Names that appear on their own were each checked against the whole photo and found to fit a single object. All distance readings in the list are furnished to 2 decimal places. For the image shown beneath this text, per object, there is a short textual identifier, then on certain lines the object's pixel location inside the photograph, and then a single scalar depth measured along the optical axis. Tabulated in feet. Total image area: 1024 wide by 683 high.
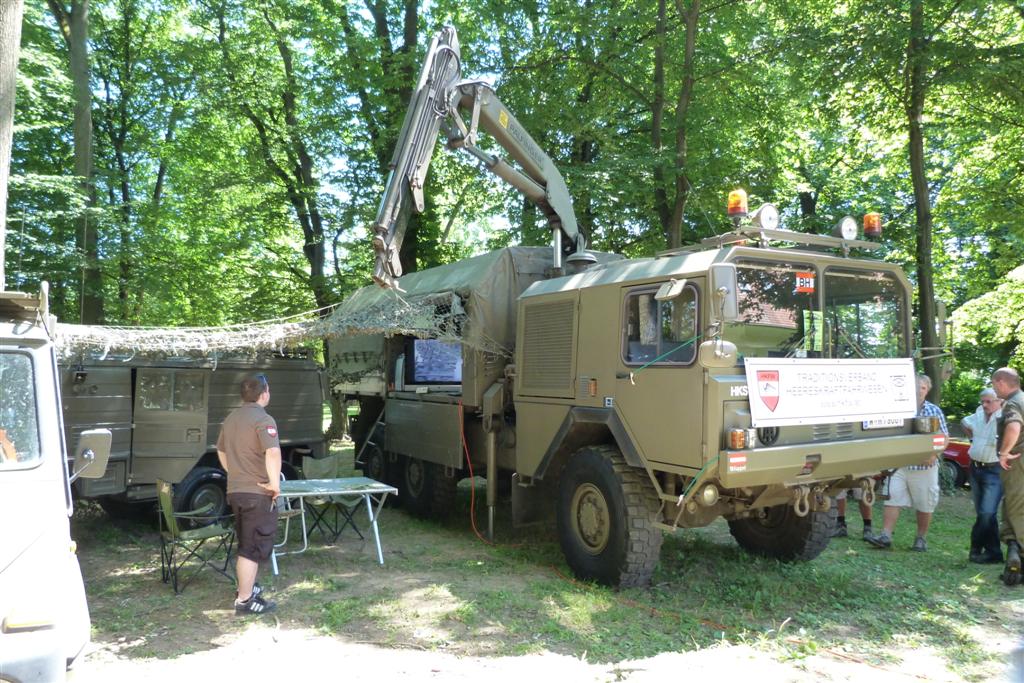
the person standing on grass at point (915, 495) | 25.53
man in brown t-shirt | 18.61
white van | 9.68
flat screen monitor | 32.14
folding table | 22.64
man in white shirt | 23.79
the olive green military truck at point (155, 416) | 24.70
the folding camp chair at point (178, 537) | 20.57
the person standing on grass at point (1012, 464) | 21.63
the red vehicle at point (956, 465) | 38.86
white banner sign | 18.06
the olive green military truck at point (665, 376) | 18.26
